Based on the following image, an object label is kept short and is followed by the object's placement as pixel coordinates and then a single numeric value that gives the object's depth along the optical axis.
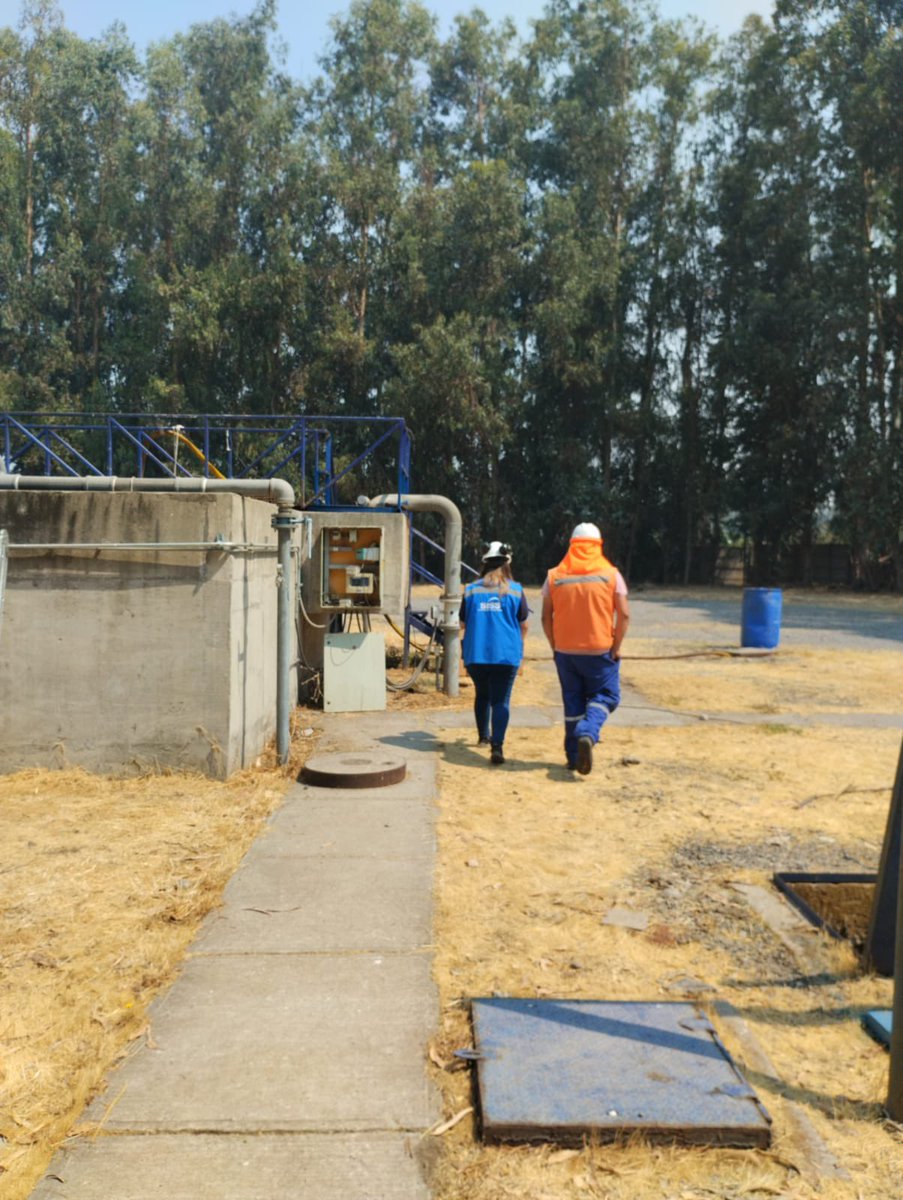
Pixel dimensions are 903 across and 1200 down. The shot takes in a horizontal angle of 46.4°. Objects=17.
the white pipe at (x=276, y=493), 7.91
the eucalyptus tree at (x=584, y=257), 37.91
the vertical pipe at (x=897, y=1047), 3.09
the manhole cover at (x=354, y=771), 7.25
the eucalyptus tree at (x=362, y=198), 37.78
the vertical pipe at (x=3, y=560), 5.24
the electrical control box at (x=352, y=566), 10.45
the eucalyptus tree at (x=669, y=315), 40.09
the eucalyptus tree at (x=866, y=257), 34.69
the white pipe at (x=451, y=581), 11.67
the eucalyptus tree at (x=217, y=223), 37.25
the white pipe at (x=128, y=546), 7.06
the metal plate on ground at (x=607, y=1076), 2.93
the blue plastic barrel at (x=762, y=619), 16.39
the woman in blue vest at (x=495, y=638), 8.00
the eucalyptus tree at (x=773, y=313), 37.25
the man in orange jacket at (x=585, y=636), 7.59
